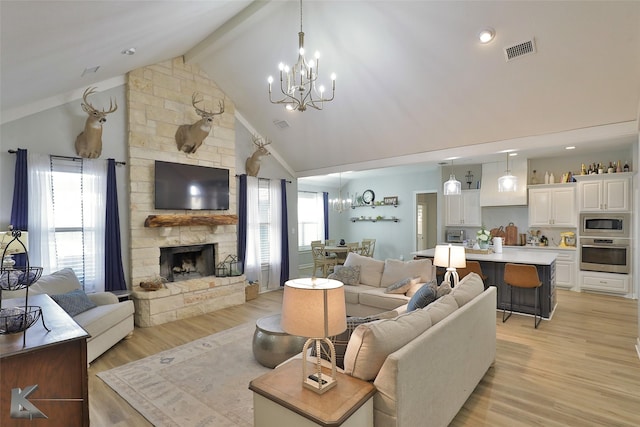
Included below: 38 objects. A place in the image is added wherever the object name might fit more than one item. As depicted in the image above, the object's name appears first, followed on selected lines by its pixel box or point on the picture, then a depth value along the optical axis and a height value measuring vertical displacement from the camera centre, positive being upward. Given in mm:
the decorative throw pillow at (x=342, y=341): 2100 -868
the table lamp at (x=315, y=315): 1614 -537
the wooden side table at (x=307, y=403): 1529 -969
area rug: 2553 -1625
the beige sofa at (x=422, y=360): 1750 -937
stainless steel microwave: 6012 -321
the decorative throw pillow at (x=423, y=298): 2846 -794
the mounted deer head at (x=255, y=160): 6469 +1066
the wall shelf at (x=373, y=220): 9735 -288
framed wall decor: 9648 +320
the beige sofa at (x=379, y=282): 4406 -1114
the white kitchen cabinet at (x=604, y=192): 5879 +301
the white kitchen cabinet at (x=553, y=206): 6559 +62
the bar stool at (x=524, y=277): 4395 -965
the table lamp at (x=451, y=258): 3797 -575
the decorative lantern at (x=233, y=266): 5949 -1006
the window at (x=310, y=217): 9797 -177
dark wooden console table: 1503 -786
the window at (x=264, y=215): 6861 -78
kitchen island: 4754 -1056
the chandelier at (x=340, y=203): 9305 +239
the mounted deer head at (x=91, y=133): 4242 +1106
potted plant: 5570 -497
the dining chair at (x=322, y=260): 7828 -1210
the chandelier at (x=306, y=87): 4871 +2047
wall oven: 5926 -886
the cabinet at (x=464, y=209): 7746 +16
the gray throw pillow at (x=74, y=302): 3508 -993
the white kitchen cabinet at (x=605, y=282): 5895 -1411
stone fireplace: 4906 -25
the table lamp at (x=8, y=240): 3156 -283
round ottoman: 3225 -1366
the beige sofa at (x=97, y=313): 3453 -1145
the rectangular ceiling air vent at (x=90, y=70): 3746 +1723
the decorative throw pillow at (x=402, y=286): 4430 -1052
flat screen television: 5165 +449
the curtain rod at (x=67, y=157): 4216 +771
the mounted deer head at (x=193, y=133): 5241 +1336
